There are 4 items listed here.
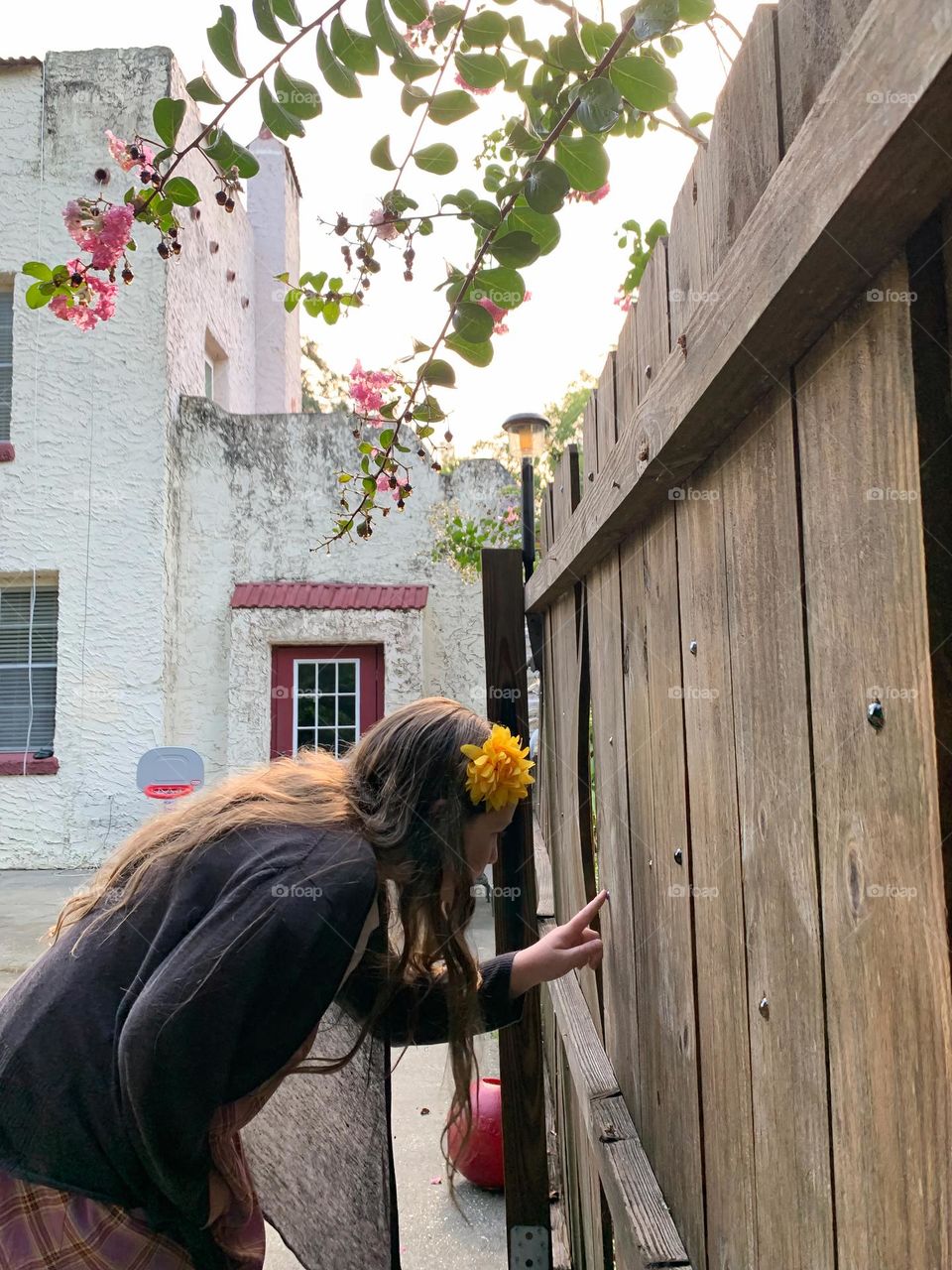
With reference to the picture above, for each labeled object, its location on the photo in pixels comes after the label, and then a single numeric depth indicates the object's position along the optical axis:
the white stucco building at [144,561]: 8.11
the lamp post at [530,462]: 3.00
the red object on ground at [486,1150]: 3.24
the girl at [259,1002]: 1.29
